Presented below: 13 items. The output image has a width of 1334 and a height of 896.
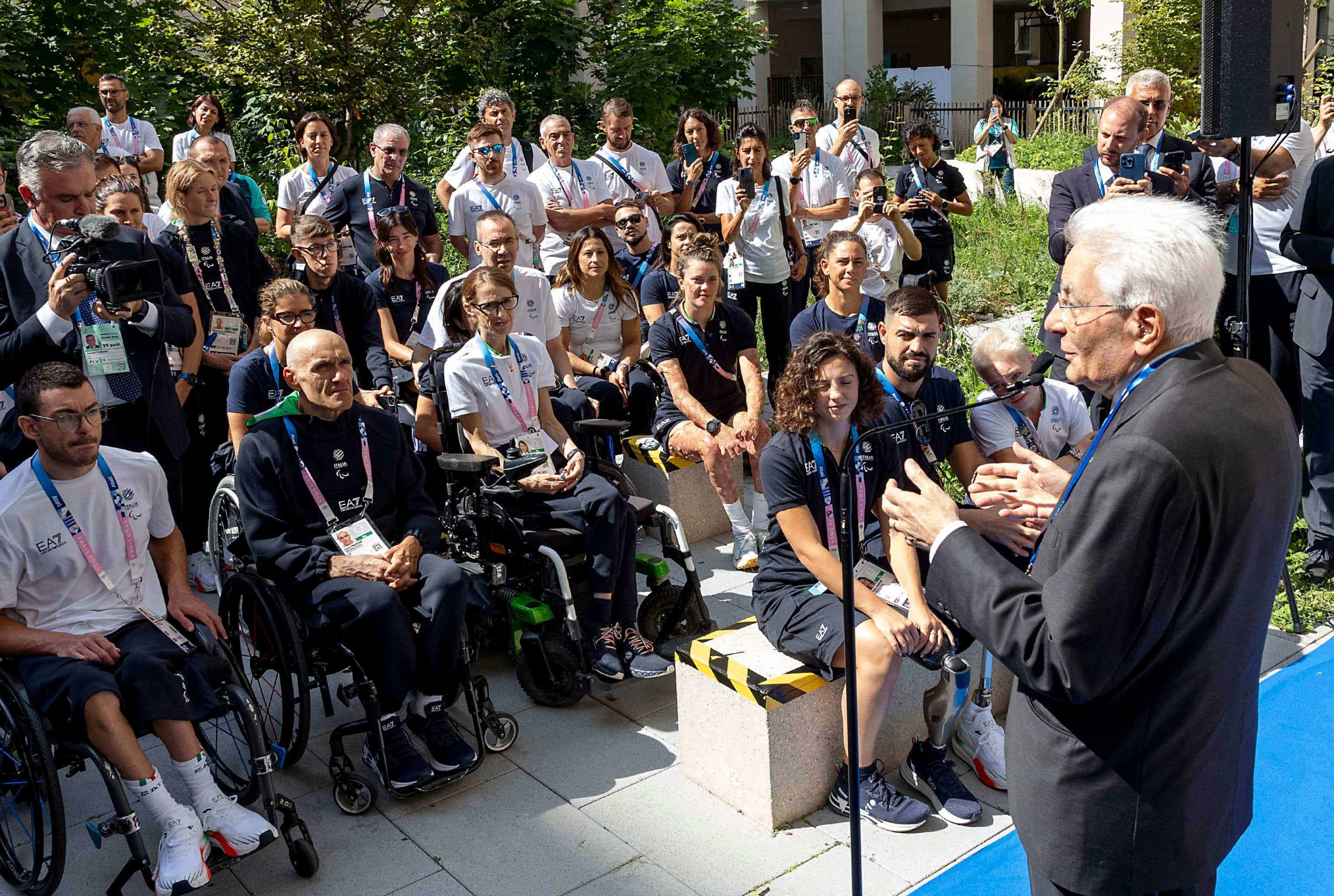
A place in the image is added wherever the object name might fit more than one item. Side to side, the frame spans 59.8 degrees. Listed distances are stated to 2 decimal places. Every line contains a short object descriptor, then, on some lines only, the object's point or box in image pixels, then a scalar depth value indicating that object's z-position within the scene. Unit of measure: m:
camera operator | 3.98
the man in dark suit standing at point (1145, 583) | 1.77
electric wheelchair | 4.31
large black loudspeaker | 4.67
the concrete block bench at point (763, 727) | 3.53
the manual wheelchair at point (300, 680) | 3.69
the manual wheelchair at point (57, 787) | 3.08
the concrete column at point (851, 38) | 22.34
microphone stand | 2.34
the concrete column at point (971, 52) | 21.52
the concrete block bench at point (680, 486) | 5.95
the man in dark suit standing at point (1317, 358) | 5.18
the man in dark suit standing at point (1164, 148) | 5.99
